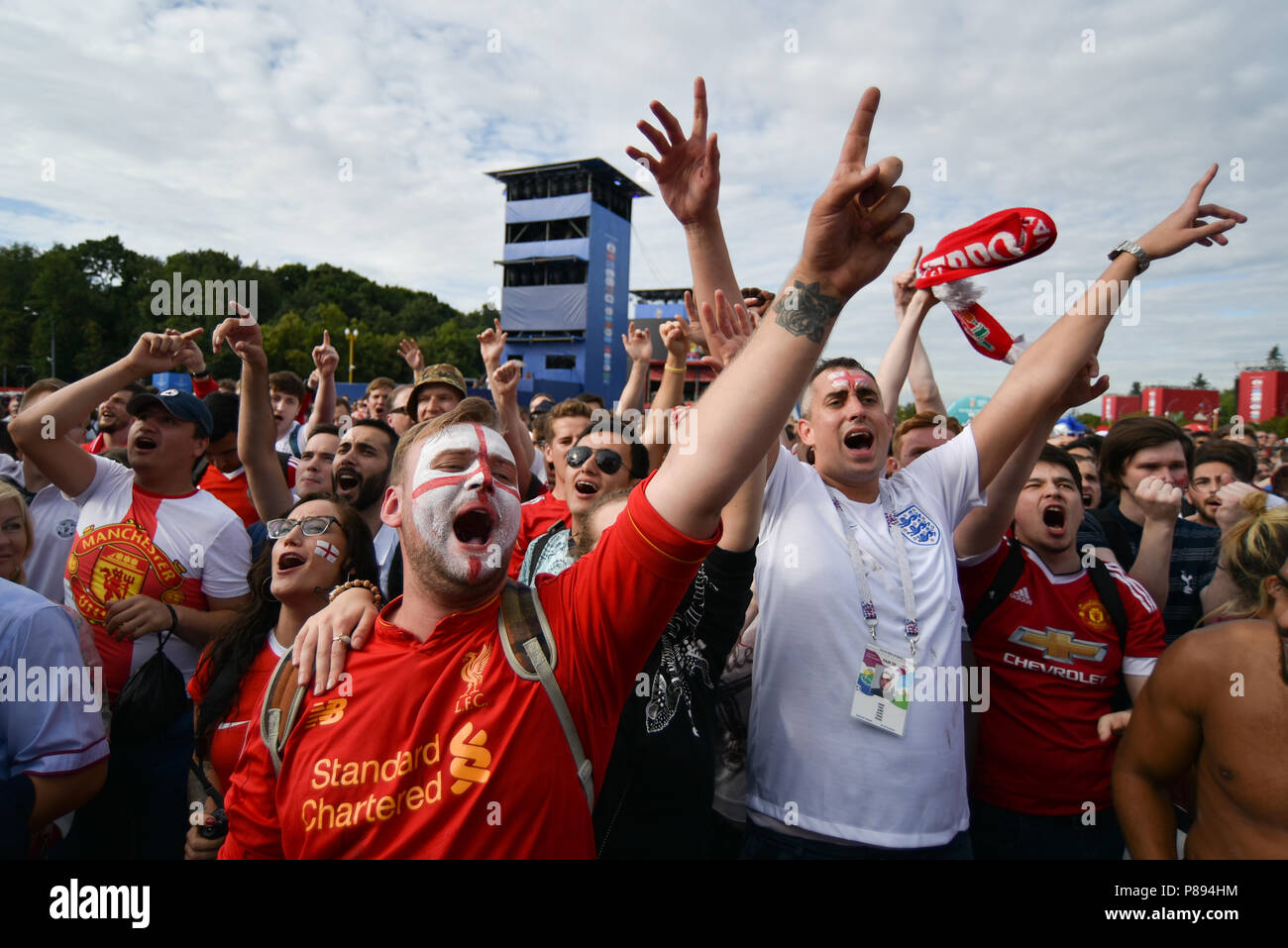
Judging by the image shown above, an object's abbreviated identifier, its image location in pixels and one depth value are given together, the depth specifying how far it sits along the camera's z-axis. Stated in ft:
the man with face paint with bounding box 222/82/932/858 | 4.47
